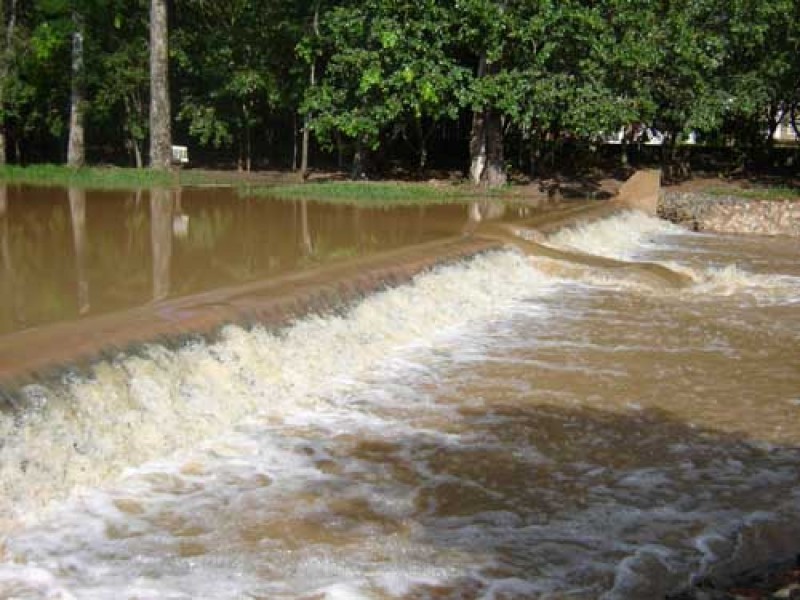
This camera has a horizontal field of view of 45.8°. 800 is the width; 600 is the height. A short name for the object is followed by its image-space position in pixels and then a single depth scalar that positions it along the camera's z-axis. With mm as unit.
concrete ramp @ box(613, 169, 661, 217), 20047
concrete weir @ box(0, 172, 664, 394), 5086
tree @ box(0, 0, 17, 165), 24000
